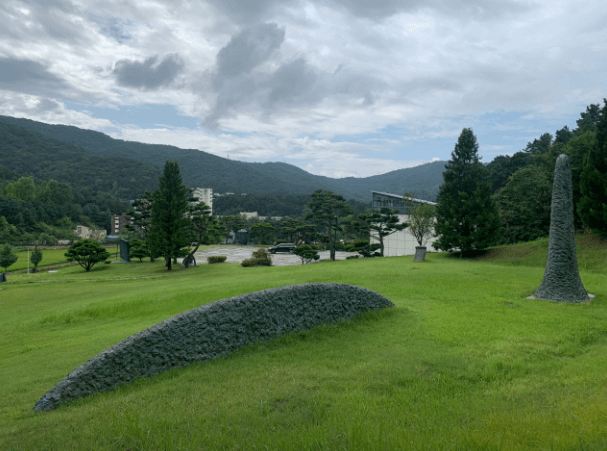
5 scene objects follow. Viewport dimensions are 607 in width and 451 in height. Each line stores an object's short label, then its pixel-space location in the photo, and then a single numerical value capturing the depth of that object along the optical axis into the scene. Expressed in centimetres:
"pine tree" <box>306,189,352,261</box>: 2814
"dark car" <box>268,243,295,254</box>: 4137
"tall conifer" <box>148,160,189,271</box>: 2620
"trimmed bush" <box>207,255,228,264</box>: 2999
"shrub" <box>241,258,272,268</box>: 2531
